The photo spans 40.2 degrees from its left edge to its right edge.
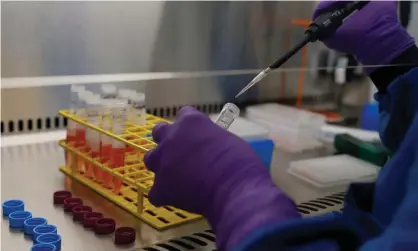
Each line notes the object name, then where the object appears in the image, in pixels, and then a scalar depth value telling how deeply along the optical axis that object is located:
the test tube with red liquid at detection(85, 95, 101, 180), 1.05
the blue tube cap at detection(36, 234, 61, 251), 0.83
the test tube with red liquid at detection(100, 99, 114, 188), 1.02
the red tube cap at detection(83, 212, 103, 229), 0.91
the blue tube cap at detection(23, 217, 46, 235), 0.88
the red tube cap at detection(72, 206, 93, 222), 0.94
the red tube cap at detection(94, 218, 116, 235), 0.90
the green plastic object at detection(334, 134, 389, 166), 1.32
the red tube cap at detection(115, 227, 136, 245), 0.87
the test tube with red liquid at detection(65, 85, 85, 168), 1.11
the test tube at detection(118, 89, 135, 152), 1.03
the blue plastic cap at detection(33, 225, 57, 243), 0.86
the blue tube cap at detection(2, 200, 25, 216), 0.95
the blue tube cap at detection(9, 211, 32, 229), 0.91
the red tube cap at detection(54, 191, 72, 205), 1.01
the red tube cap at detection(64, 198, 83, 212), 0.98
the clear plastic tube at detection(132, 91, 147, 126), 1.11
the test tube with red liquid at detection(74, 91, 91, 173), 1.09
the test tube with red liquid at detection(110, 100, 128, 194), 1.00
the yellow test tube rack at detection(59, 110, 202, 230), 0.93
